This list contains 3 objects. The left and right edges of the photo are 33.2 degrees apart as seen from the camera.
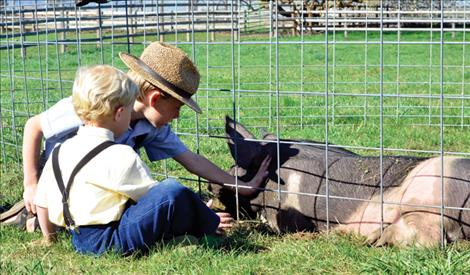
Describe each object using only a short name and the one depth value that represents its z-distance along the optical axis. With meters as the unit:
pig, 3.97
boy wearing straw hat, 4.00
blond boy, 3.60
